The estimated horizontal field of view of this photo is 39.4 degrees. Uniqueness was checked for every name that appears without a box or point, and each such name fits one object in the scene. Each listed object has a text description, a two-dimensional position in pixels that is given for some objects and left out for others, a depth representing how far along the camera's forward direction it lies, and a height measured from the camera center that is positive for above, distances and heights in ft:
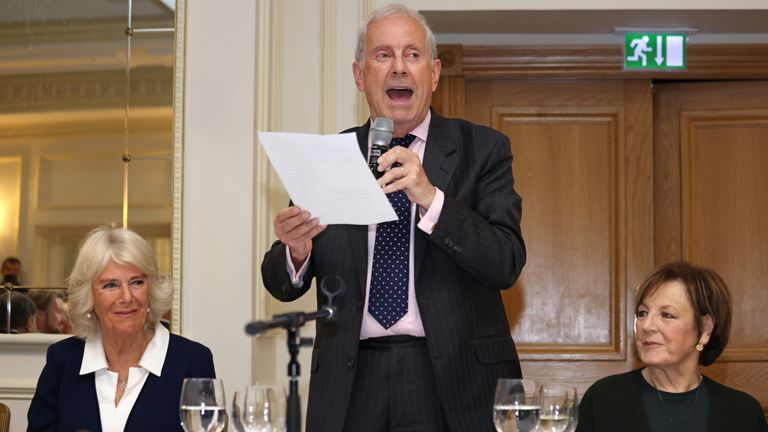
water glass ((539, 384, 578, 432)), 6.46 -0.99
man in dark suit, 7.71 -0.24
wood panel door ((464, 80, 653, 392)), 18.92 +0.40
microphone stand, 5.98 -0.58
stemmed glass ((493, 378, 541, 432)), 6.36 -0.97
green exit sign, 18.62 +3.39
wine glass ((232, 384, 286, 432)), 6.35 -0.99
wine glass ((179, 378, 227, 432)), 6.58 -1.01
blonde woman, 9.62 -1.05
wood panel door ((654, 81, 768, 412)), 18.84 +0.88
